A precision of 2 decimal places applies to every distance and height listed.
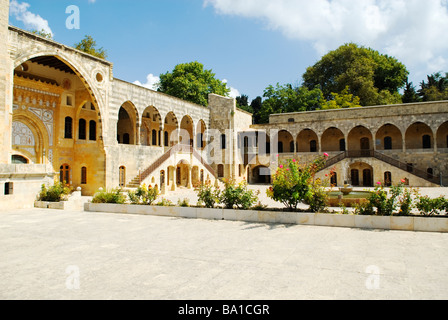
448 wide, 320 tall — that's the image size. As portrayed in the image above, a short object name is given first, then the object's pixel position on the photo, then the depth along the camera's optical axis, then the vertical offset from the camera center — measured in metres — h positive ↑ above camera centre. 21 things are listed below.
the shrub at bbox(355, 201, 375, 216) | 8.73 -1.04
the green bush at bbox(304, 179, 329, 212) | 9.25 -0.67
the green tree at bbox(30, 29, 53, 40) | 29.35 +14.63
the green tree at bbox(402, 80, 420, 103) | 41.88 +11.41
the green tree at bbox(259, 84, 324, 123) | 40.03 +10.40
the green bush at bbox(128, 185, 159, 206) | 11.85 -0.70
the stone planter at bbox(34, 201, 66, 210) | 13.40 -1.18
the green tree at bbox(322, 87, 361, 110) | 37.22 +9.42
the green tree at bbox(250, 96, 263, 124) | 53.34 +13.07
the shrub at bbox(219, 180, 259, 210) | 10.23 -0.71
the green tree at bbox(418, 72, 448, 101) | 39.09 +12.15
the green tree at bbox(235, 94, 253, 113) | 53.88 +13.93
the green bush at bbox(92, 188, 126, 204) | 12.48 -0.80
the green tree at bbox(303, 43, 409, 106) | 39.06 +14.44
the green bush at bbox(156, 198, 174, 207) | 11.41 -1.02
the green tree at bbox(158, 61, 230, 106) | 36.03 +12.02
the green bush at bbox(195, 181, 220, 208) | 10.76 -0.69
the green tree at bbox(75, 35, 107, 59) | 32.34 +14.56
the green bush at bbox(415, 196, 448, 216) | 8.24 -0.86
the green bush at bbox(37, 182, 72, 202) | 14.09 -0.67
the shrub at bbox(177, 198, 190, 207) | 11.12 -0.99
